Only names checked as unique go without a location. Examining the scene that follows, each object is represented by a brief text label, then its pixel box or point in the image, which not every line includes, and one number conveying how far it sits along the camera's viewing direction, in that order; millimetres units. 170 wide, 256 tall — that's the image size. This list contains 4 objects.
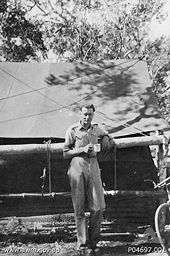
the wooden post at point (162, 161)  6781
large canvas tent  7215
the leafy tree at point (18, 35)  18469
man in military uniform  5691
